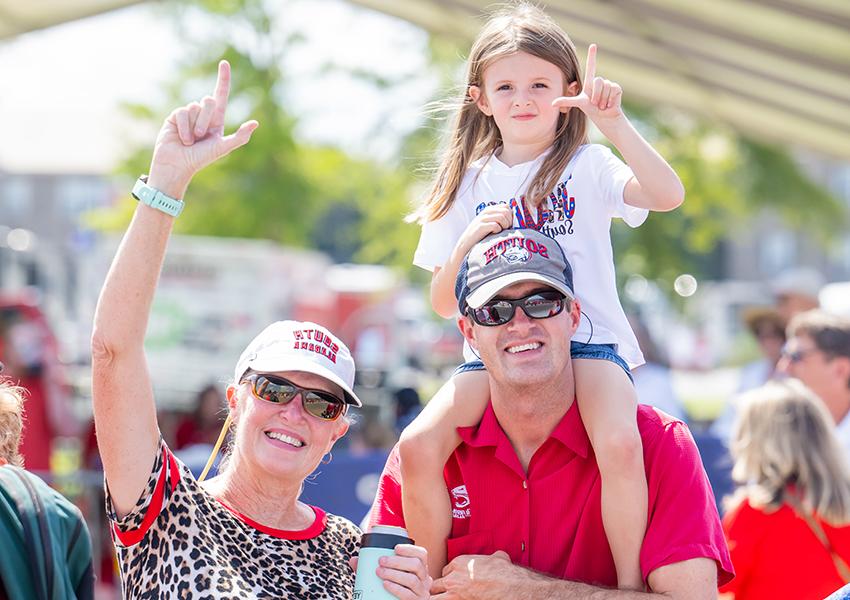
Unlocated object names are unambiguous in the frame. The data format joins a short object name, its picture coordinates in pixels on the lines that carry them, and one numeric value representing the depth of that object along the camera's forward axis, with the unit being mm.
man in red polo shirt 6145
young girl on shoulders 6301
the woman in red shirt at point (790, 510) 9187
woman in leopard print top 5574
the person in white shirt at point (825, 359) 12133
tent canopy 14531
